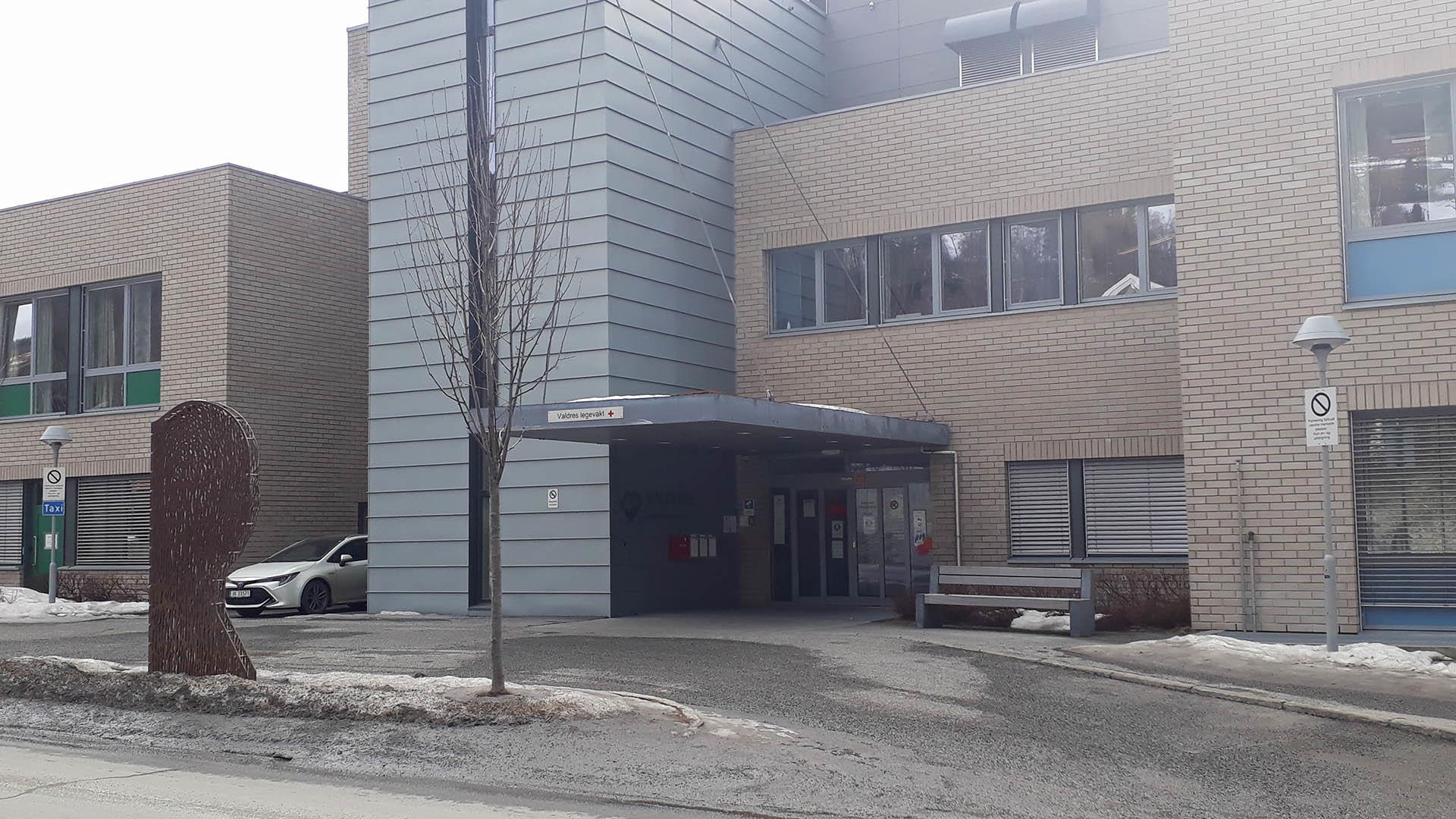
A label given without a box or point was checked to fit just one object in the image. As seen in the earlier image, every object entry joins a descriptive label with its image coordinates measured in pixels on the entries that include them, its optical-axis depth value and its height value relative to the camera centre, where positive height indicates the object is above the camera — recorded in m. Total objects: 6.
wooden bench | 15.98 -0.97
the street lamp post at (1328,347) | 12.77 +1.42
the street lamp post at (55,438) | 23.05 +1.36
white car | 21.62 -1.01
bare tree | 12.30 +3.61
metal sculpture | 11.30 -0.11
